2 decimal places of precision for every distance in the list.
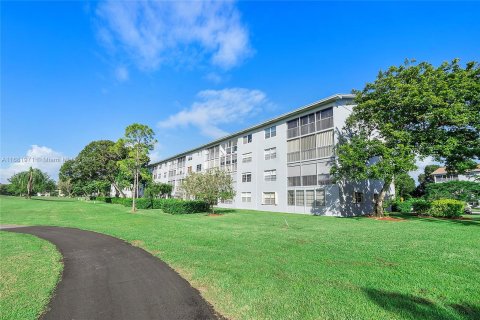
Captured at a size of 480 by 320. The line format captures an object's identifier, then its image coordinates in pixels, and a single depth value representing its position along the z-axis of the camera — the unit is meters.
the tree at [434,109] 19.00
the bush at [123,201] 44.75
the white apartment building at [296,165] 26.88
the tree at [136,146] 32.72
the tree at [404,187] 45.97
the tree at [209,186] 27.42
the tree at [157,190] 54.38
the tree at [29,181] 69.25
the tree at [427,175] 70.25
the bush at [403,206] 31.27
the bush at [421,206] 25.98
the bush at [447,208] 22.83
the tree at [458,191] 41.06
